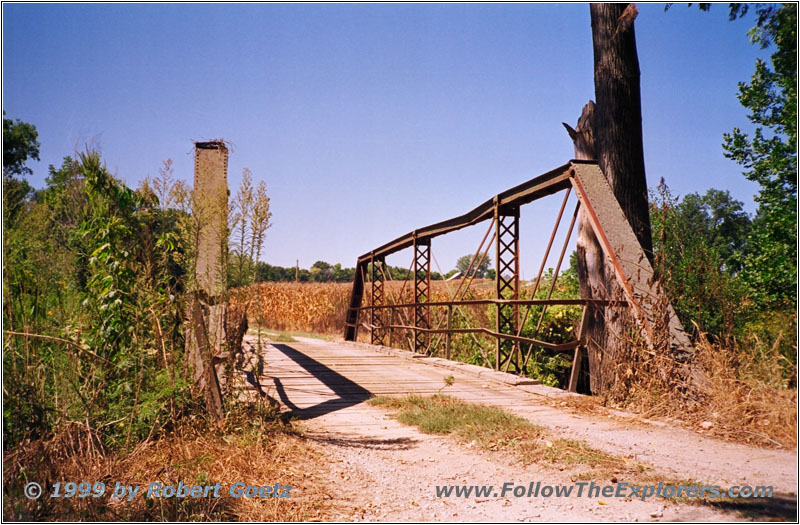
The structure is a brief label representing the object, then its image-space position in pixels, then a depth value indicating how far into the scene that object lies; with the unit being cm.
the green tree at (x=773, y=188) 1021
